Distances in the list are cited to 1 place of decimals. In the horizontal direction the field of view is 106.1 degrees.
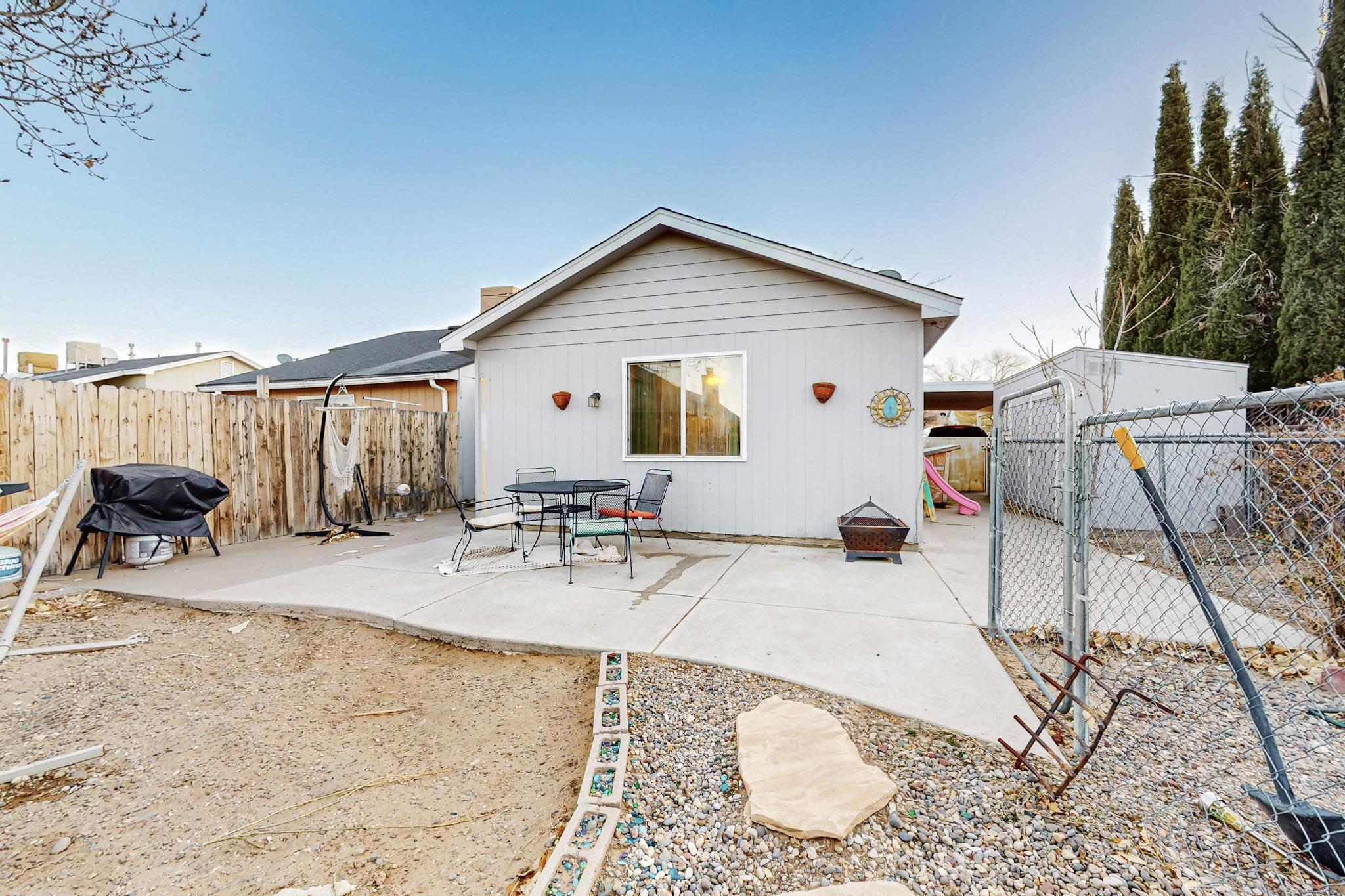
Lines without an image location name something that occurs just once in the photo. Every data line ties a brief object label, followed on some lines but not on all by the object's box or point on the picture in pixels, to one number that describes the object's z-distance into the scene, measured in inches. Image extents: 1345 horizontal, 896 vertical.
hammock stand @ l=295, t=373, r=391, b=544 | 256.6
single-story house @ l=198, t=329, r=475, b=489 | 401.1
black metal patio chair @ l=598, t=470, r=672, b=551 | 218.8
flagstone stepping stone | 62.6
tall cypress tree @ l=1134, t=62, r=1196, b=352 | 415.5
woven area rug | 187.8
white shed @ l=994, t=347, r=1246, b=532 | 255.9
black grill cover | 180.1
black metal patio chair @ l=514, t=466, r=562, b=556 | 253.0
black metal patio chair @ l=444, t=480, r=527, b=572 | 192.2
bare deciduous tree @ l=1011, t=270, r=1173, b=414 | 263.6
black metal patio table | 189.9
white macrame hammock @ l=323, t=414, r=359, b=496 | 266.7
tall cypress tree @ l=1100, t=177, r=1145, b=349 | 454.3
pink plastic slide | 320.8
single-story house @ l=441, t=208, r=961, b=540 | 212.8
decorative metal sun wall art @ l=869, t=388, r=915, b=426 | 208.8
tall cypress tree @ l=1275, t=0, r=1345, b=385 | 272.7
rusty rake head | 63.6
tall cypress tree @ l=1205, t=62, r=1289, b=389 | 331.3
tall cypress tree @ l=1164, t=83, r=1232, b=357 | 374.9
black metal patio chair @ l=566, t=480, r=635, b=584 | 172.2
